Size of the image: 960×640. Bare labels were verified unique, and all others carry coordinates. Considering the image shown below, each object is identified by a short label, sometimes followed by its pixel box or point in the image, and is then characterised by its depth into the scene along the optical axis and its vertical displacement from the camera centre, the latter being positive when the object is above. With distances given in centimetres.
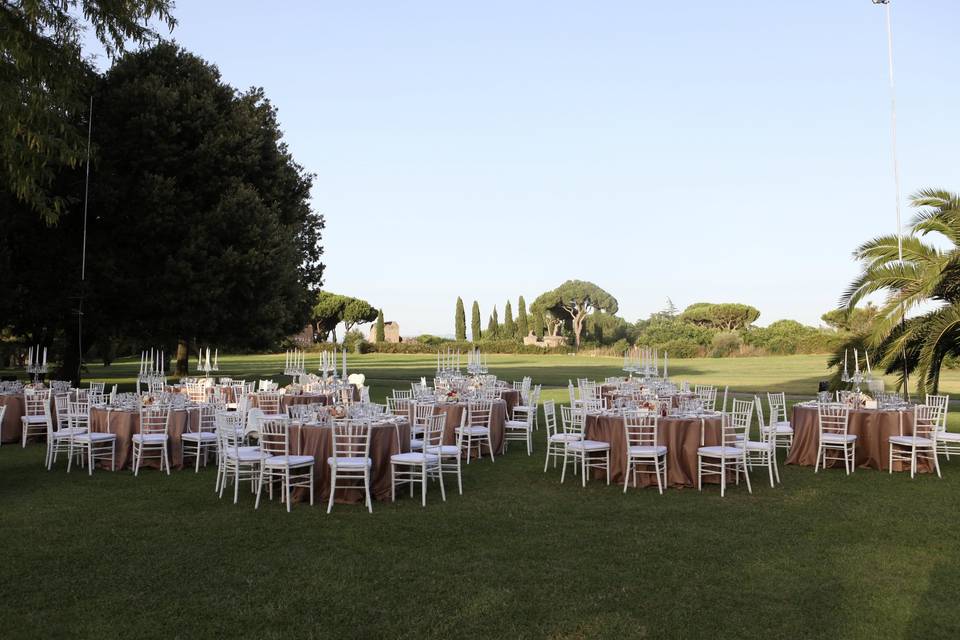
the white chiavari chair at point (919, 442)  1076 -104
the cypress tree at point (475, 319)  9038 +453
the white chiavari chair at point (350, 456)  854 -106
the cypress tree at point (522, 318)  8981 +465
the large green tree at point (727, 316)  8006 +451
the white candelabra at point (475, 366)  1688 -13
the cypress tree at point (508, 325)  9019 +390
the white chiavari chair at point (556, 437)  1106 -104
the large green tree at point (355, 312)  7675 +443
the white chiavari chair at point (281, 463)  860 -109
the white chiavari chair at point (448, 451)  928 -105
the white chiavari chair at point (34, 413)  1386 -98
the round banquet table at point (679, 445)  1002 -104
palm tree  1489 +130
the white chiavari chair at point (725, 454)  948 -108
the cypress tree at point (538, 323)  8912 +412
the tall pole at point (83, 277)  1838 +186
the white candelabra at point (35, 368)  1555 -21
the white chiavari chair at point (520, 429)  1347 -119
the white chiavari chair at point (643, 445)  959 -103
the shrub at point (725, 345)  5984 +123
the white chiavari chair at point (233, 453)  885 -105
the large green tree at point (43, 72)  1052 +393
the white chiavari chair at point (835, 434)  1123 -101
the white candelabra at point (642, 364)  1688 -8
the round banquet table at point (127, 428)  1141 -99
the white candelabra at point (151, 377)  1562 -39
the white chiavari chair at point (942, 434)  1116 -99
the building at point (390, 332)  8025 +274
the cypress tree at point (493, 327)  9176 +374
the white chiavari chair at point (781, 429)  1039 -102
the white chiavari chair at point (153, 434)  1102 -104
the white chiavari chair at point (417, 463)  883 -114
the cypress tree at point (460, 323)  9032 +413
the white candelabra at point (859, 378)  1226 -24
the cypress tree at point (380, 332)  7981 +267
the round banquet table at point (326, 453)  905 -105
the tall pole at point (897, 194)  1517 +323
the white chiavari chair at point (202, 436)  1127 -108
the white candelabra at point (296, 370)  1642 -23
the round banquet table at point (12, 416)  1450 -105
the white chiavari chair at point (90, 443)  1089 -120
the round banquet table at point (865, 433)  1141 -101
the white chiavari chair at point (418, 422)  1011 -90
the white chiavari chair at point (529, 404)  1403 -80
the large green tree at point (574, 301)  8981 +658
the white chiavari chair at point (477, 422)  1257 -97
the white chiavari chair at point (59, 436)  1102 -110
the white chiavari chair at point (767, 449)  1001 -107
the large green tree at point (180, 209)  2048 +382
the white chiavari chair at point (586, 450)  1013 -112
